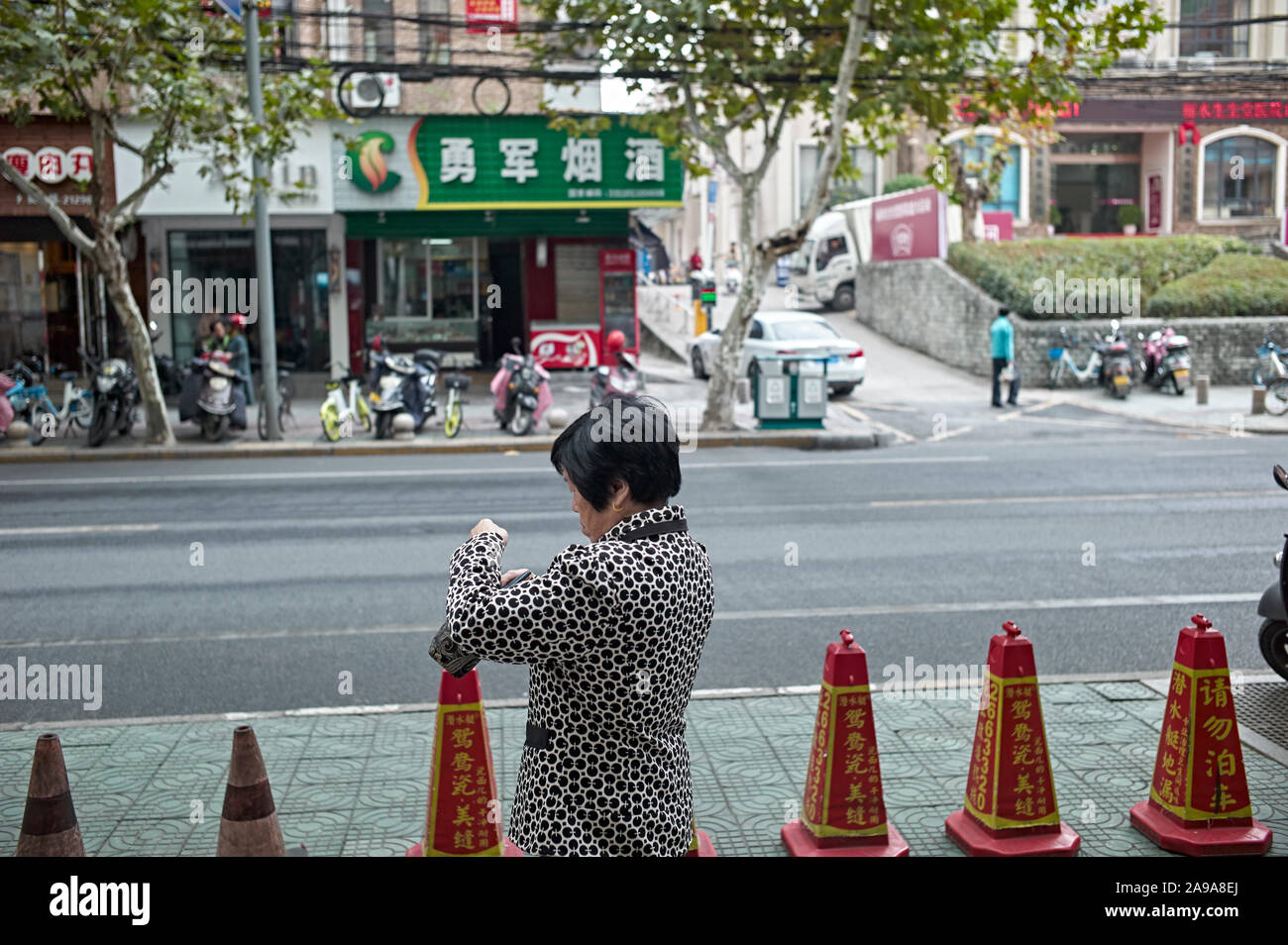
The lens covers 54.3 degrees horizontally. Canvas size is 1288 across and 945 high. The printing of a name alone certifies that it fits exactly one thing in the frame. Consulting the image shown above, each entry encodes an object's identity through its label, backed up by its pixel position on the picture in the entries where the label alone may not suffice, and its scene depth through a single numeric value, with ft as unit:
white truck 111.34
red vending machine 81.61
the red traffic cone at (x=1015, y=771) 14.44
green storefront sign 76.07
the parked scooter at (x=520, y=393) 58.95
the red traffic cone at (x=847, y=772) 14.08
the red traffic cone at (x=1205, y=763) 14.74
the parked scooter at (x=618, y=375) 57.21
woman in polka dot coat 8.87
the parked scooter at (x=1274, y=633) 21.25
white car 75.46
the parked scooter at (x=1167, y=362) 74.79
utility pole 55.93
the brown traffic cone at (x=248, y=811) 12.12
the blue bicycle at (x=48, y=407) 56.70
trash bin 59.47
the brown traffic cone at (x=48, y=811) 11.55
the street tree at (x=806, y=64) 55.52
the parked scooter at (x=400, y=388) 58.29
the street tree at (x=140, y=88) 47.21
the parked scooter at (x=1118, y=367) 73.00
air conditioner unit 75.31
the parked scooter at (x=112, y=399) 54.95
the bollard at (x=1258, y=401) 65.10
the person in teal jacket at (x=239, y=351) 60.80
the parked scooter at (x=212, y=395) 56.34
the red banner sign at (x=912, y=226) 94.63
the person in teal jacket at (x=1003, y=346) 70.13
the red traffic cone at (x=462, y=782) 13.30
